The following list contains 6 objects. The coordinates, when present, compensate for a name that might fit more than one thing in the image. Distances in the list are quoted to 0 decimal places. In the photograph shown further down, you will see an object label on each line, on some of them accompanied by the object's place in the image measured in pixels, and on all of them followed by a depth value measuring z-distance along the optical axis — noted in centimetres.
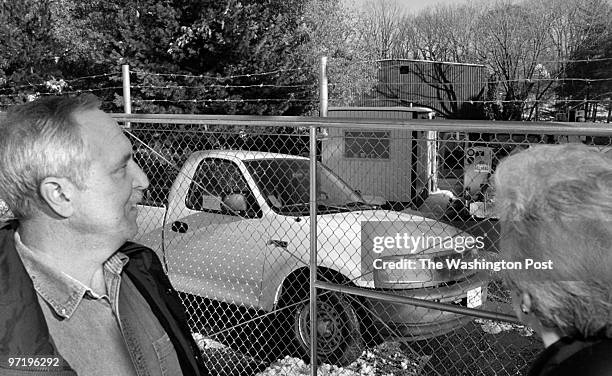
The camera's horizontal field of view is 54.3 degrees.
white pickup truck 429
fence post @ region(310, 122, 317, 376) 312
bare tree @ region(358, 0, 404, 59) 3947
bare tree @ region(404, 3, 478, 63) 3822
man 164
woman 122
